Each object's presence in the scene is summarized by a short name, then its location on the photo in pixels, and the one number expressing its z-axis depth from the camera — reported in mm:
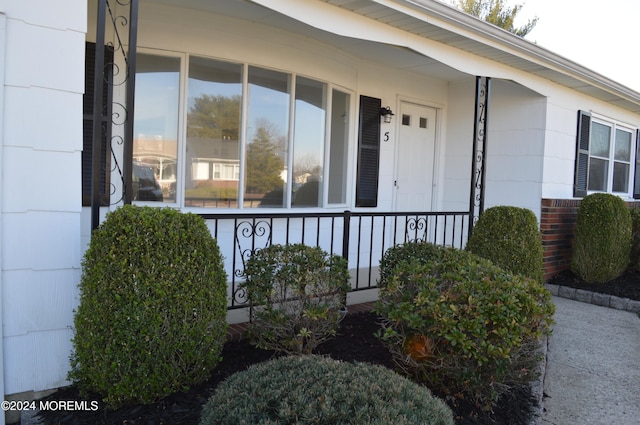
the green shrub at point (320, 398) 1879
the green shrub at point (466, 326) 2688
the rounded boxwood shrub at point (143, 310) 2549
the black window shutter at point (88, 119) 4090
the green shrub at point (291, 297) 3193
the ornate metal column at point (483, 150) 5629
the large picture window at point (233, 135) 4730
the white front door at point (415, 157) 7043
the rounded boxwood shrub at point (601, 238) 6457
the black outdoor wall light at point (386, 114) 6602
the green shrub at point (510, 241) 4945
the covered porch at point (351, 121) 4418
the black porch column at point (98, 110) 2934
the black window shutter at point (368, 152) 6410
